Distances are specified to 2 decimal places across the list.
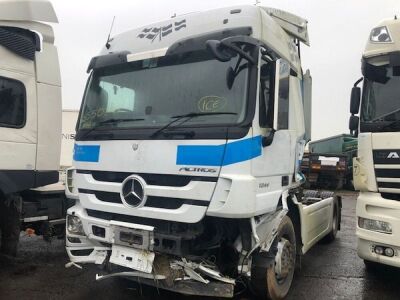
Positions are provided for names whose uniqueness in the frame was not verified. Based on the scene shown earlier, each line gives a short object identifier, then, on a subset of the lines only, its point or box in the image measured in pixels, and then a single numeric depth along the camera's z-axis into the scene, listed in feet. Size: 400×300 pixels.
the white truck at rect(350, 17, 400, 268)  15.55
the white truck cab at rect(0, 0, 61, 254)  18.44
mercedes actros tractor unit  12.64
